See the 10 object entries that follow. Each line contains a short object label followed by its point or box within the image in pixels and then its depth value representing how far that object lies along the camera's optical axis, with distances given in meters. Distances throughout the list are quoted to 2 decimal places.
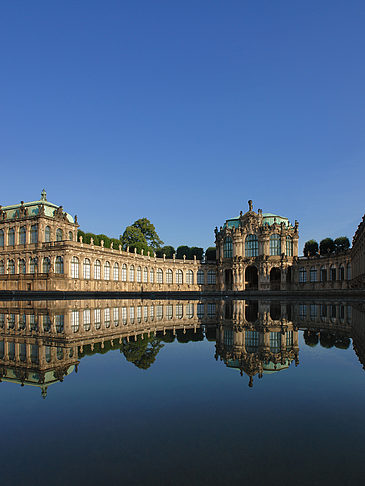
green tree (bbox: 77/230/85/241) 78.75
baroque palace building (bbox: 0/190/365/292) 59.53
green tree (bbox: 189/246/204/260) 110.38
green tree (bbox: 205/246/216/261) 108.38
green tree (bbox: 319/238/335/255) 92.76
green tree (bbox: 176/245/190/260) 111.56
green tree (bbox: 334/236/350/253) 89.81
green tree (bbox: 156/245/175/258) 110.26
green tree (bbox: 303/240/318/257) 97.20
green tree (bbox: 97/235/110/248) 81.73
